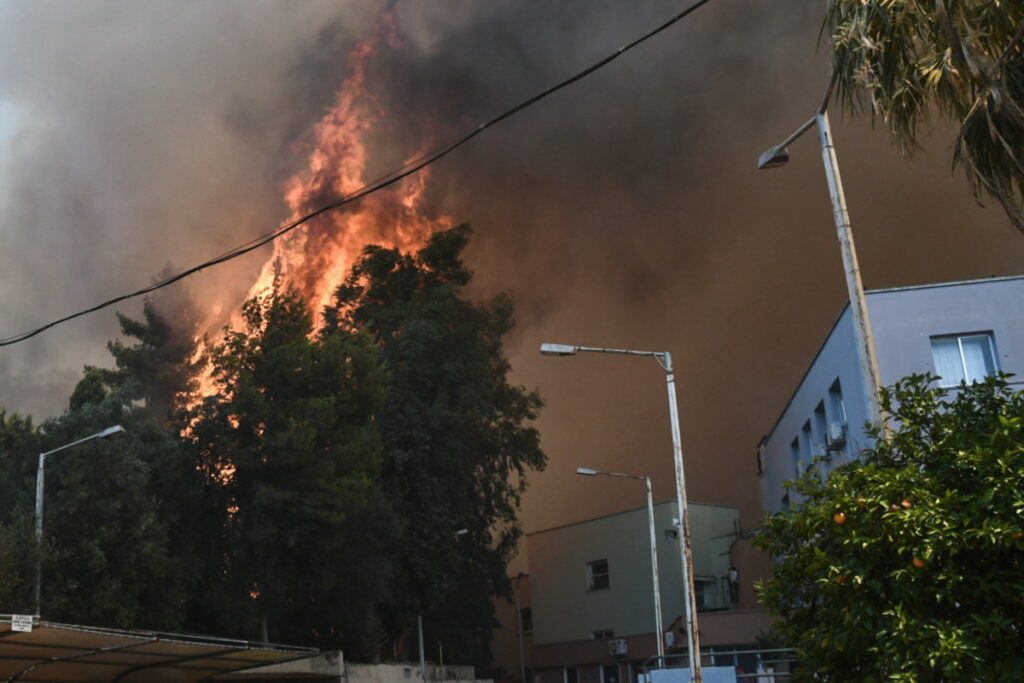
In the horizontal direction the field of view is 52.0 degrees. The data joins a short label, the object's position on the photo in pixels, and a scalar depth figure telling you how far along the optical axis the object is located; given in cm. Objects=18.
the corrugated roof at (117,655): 1675
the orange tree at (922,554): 938
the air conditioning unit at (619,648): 6116
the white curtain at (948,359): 2931
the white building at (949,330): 2892
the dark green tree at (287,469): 4269
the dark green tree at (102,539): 3425
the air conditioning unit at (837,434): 3162
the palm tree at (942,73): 1400
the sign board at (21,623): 1477
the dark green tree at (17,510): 3128
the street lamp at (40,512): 3139
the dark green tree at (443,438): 5162
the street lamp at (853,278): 1429
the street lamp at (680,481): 2344
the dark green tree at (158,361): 6019
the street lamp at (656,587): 4425
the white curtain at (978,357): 2920
